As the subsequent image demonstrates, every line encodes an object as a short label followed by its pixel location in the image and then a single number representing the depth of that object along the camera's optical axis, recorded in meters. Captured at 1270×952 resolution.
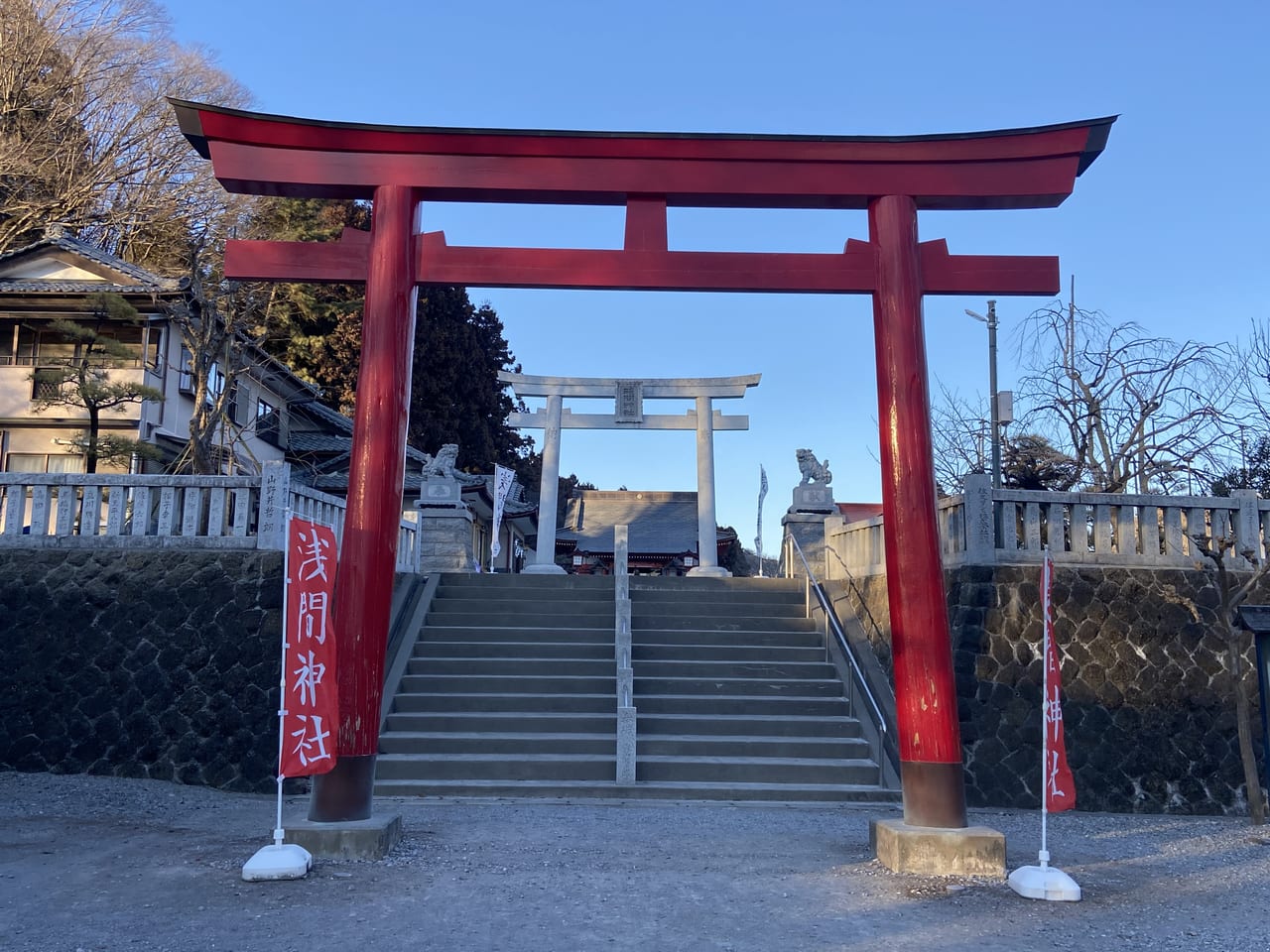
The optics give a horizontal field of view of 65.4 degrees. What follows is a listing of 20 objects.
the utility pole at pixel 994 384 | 16.16
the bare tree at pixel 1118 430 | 13.16
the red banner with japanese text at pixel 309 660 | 5.91
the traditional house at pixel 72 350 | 19.36
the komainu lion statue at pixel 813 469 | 16.05
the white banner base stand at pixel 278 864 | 5.62
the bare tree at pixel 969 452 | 18.62
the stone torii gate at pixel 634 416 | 17.64
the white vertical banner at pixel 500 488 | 19.86
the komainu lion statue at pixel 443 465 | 15.51
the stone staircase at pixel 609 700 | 9.23
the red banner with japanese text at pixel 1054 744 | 6.17
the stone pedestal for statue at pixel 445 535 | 14.73
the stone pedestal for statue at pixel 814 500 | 15.77
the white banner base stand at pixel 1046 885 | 5.61
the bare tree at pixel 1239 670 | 7.84
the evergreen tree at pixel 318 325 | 25.53
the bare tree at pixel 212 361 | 17.34
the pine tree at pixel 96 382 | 17.95
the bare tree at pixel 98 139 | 20.67
